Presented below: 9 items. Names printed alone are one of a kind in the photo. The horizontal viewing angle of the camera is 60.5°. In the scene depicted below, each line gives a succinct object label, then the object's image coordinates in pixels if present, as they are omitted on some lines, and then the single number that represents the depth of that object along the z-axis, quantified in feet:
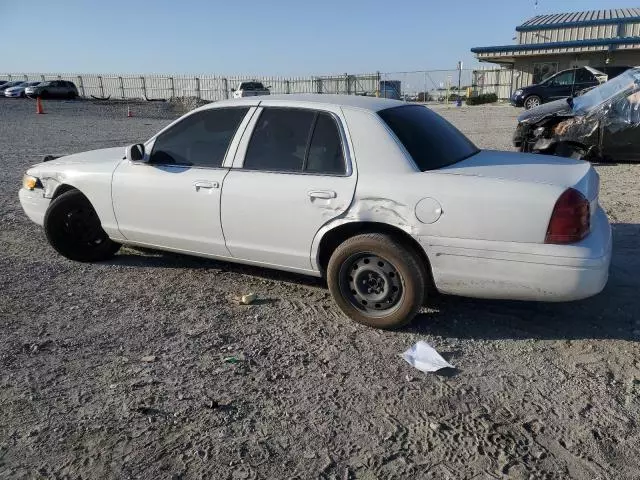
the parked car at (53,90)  130.00
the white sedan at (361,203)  11.16
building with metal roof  108.51
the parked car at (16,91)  134.82
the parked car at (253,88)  107.86
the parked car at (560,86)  78.23
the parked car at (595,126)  31.01
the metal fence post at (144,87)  152.74
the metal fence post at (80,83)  163.84
